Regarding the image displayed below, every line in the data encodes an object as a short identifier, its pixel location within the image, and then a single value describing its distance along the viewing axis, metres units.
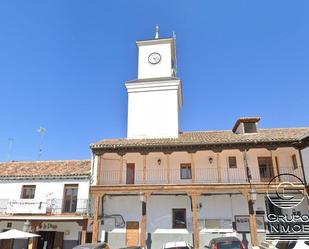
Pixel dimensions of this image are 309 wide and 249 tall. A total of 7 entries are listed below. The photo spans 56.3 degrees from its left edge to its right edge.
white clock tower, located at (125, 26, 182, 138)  23.14
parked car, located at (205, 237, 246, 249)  12.02
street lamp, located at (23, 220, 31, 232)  18.69
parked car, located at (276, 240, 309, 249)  10.26
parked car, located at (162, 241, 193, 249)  13.52
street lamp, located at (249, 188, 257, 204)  17.59
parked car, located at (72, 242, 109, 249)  12.48
